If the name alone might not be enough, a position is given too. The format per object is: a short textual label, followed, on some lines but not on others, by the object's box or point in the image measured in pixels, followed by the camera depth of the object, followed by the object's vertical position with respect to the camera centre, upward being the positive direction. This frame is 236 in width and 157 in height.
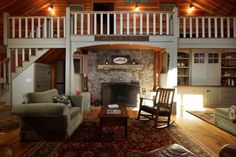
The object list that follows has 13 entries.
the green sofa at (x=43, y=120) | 3.06 -0.74
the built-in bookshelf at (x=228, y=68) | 7.07 +0.40
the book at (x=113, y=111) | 3.59 -0.68
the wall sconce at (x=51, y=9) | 7.55 +2.93
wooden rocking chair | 4.14 -0.73
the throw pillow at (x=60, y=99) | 4.05 -0.48
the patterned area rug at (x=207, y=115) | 4.78 -1.11
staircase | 5.72 +0.31
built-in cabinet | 7.05 +0.43
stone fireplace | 7.42 +0.25
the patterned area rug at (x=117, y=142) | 2.76 -1.14
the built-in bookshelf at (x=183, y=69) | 7.24 +0.37
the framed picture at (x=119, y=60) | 7.23 +0.73
